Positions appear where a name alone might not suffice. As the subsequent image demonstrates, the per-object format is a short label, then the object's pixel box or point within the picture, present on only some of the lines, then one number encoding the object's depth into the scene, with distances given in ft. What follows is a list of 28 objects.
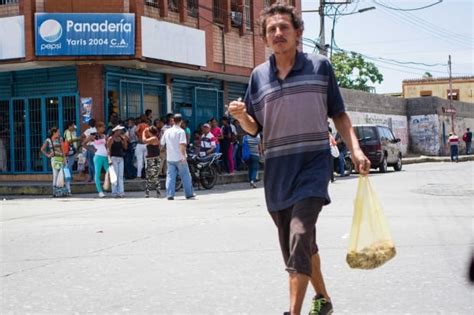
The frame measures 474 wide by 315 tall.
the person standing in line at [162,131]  61.52
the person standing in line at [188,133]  66.03
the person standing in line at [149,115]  65.71
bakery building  62.59
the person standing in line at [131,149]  63.77
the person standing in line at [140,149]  63.26
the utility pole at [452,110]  156.06
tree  233.35
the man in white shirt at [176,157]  47.83
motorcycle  58.75
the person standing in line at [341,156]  73.26
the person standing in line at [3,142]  72.33
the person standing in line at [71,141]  60.15
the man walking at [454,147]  114.42
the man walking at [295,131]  13.03
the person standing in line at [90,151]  59.76
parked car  79.97
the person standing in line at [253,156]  60.29
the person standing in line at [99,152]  52.39
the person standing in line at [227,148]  73.00
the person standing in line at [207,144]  60.18
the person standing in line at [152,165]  50.14
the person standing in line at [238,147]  78.12
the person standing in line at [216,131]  70.05
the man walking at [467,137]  134.82
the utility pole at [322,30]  93.81
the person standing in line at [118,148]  51.34
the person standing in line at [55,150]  54.34
